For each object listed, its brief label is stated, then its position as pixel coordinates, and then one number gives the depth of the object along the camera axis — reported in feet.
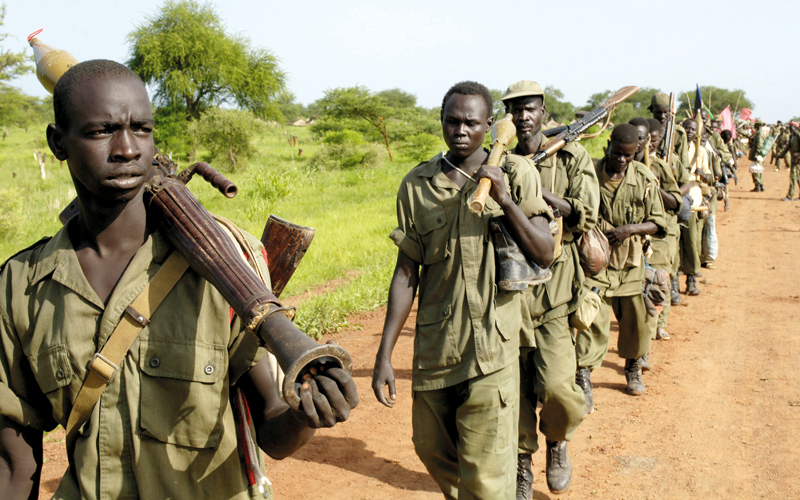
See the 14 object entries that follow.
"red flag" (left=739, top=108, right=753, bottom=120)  90.17
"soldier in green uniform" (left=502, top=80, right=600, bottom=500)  12.66
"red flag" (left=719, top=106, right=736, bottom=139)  59.26
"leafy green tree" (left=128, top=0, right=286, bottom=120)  97.74
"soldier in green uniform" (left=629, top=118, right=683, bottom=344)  21.31
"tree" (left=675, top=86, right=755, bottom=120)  157.28
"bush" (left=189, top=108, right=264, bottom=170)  80.18
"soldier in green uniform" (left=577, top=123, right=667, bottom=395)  17.83
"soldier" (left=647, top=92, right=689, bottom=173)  26.17
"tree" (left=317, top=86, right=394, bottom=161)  83.66
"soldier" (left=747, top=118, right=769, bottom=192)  61.57
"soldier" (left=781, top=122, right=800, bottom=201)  53.42
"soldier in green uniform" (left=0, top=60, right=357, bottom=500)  5.08
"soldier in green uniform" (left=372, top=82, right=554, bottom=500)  9.86
